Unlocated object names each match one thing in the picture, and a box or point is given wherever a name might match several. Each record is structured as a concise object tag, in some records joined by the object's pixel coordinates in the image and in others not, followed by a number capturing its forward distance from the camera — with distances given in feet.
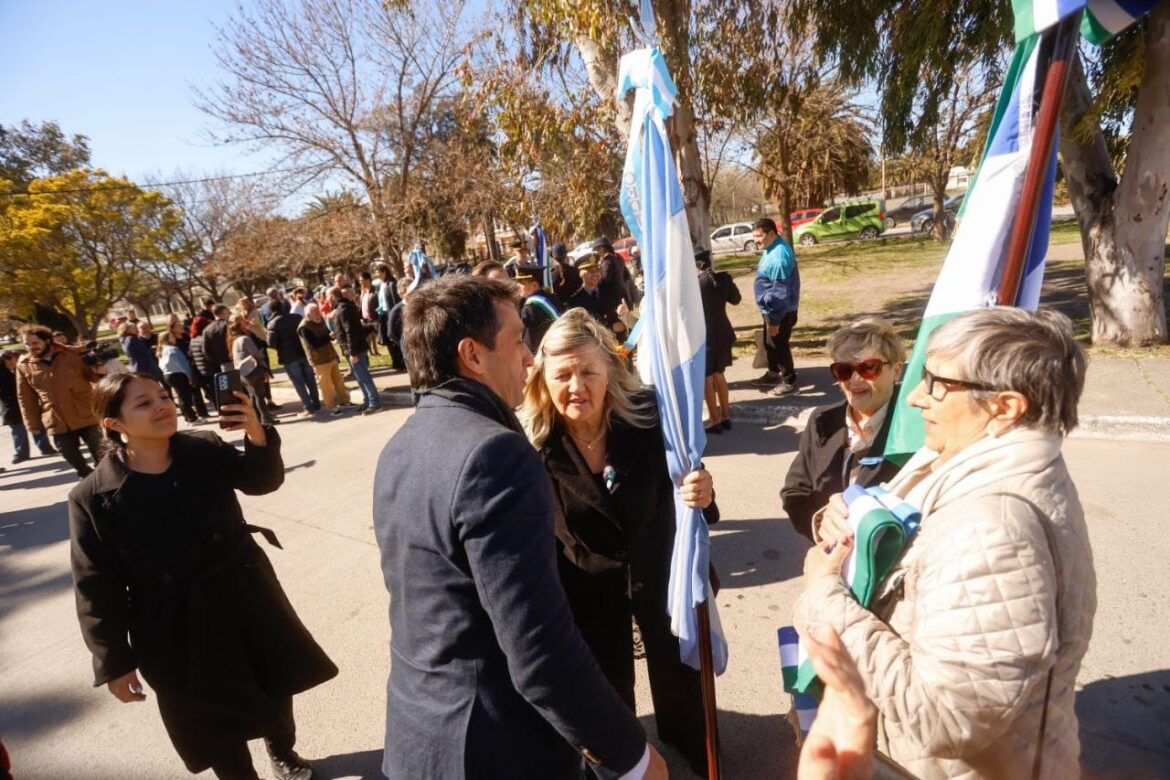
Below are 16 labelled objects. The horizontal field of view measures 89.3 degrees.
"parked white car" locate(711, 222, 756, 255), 92.68
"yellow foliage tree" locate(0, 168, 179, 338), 59.52
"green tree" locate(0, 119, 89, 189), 78.07
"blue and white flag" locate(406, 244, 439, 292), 27.00
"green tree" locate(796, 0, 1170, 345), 18.60
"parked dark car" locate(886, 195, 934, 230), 97.14
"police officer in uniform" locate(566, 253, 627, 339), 22.85
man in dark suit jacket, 4.17
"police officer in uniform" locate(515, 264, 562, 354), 18.95
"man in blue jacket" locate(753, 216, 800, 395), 21.21
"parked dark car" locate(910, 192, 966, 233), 77.03
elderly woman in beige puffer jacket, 3.55
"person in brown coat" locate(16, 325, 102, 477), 21.95
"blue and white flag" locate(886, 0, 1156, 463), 5.29
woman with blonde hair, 7.11
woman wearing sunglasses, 7.95
